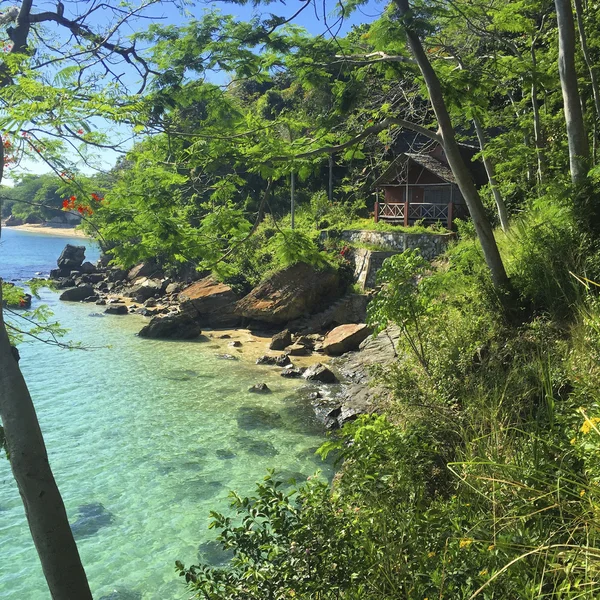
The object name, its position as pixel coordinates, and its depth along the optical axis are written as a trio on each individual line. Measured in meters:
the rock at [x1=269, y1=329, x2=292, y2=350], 18.05
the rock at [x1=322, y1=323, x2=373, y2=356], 16.92
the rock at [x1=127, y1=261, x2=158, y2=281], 32.94
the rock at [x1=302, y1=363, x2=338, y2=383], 14.34
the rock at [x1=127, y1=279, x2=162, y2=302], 28.96
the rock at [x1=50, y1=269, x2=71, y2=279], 38.72
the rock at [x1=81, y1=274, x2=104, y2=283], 35.78
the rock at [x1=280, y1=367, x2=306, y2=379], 14.95
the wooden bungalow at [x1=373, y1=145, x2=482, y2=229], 22.35
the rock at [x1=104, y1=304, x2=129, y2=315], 25.48
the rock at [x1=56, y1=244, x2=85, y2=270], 39.78
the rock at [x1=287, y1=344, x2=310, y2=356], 17.19
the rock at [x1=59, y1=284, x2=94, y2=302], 29.65
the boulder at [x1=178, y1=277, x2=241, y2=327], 21.92
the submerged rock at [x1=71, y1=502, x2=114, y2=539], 7.42
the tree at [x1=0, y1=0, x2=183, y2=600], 3.05
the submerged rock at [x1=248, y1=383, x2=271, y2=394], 13.57
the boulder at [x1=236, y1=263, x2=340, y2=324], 20.47
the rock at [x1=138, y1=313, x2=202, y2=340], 20.11
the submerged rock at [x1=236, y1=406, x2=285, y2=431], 11.22
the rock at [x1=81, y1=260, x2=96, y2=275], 39.36
